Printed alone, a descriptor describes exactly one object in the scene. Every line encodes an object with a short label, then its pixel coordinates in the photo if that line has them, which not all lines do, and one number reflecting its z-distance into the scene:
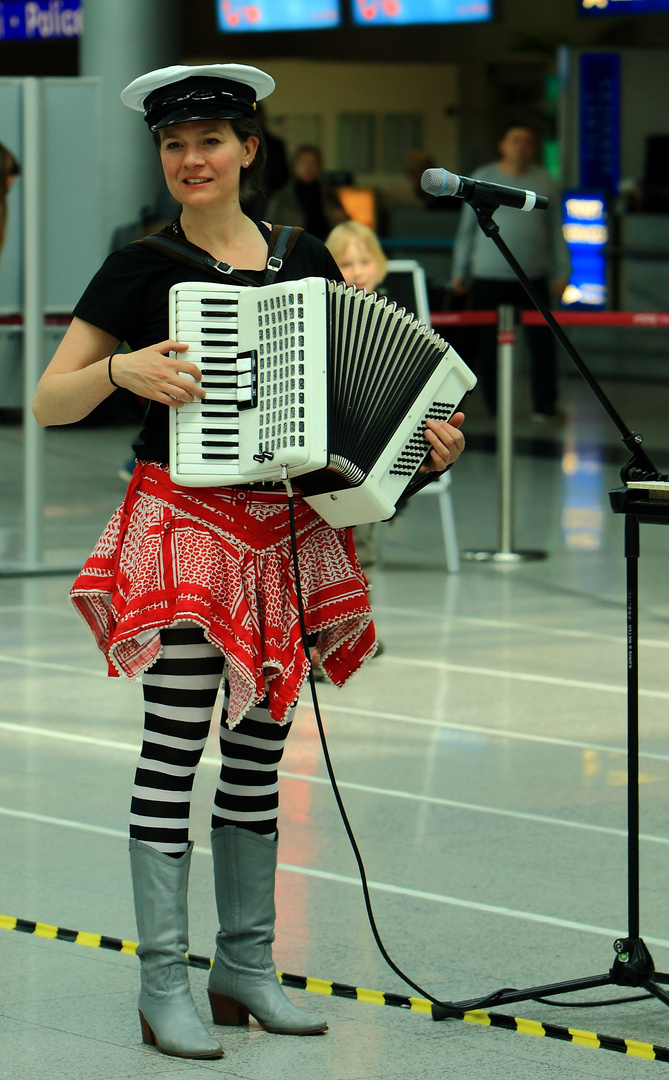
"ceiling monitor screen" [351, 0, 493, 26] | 32.41
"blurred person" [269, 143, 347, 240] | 28.51
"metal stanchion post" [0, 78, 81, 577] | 15.17
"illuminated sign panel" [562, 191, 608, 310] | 37.56
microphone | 5.83
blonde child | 12.18
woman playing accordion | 5.82
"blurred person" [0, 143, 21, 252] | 15.25
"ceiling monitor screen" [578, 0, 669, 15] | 31.47
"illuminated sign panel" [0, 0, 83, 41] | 36.53
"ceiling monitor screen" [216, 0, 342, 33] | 33.37
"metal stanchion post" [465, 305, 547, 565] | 16.27
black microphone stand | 6.04
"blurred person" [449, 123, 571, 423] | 24.69
